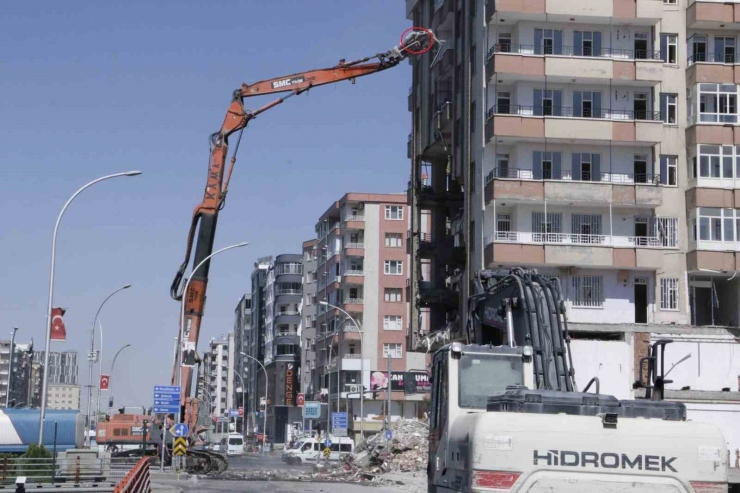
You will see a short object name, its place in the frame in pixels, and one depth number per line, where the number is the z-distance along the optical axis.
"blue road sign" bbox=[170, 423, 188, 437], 41.16
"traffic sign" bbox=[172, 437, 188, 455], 42.41
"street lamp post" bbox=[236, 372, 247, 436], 174.48
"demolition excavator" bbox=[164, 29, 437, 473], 42.97
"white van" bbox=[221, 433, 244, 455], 93.69
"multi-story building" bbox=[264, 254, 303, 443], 131.25
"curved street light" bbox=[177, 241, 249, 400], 42.22
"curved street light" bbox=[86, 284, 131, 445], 59.25
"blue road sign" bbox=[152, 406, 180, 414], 40.25
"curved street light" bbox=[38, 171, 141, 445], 34.66
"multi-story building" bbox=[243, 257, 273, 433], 156.00
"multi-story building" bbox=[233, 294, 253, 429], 185.50
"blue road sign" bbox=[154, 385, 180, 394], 40.37
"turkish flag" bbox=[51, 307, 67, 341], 35.56
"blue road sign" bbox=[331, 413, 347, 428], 70.04
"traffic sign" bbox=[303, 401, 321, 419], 80.94
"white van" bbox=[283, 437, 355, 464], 73.69
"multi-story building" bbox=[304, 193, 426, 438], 99.81
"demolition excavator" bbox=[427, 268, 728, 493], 10.74
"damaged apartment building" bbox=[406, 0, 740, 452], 51.94
